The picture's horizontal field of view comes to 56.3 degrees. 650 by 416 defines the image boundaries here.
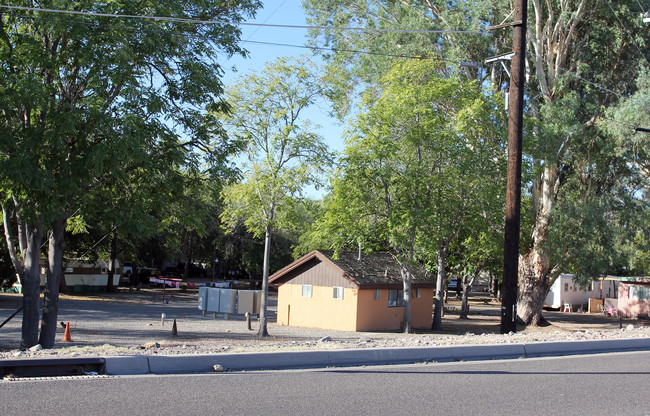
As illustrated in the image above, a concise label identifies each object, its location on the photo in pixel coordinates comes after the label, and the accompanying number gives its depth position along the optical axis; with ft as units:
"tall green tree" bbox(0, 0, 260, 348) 43.09
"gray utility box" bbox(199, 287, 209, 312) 116.37
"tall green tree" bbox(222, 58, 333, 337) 81.15
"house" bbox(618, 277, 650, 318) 139.64
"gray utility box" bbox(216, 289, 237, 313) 112.47
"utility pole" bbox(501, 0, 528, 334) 53.52
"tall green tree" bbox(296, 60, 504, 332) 88.84
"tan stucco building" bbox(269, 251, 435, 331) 100.94
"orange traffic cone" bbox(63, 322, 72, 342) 71.46
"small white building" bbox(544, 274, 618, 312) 165.27
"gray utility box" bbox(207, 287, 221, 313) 114.52
